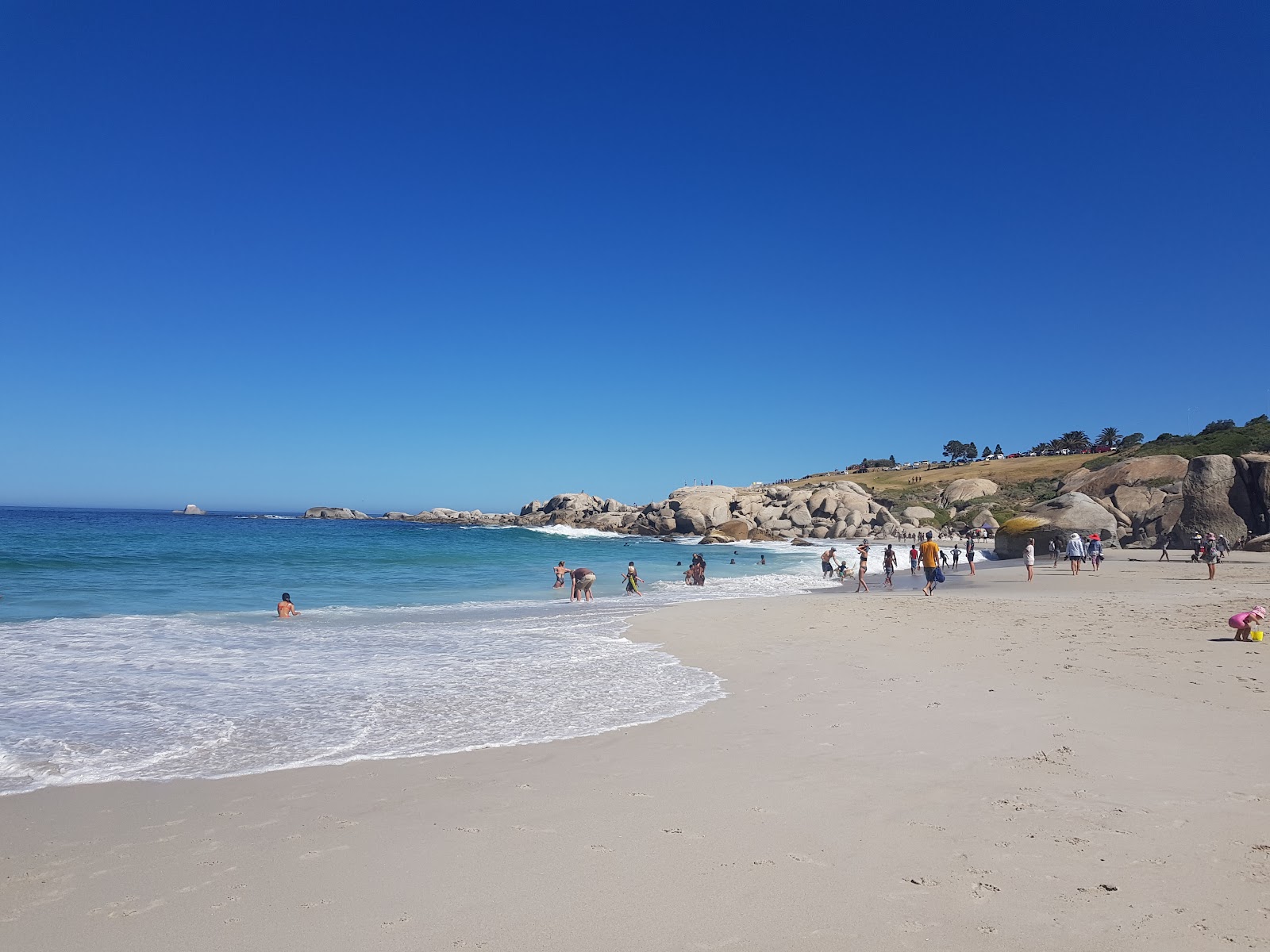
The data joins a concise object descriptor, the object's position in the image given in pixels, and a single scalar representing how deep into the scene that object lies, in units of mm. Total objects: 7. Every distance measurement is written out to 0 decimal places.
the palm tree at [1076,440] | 108875
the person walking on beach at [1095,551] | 27203
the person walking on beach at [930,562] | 21831
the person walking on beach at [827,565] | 30688
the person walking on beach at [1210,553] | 22406
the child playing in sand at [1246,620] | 11242
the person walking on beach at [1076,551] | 26484
